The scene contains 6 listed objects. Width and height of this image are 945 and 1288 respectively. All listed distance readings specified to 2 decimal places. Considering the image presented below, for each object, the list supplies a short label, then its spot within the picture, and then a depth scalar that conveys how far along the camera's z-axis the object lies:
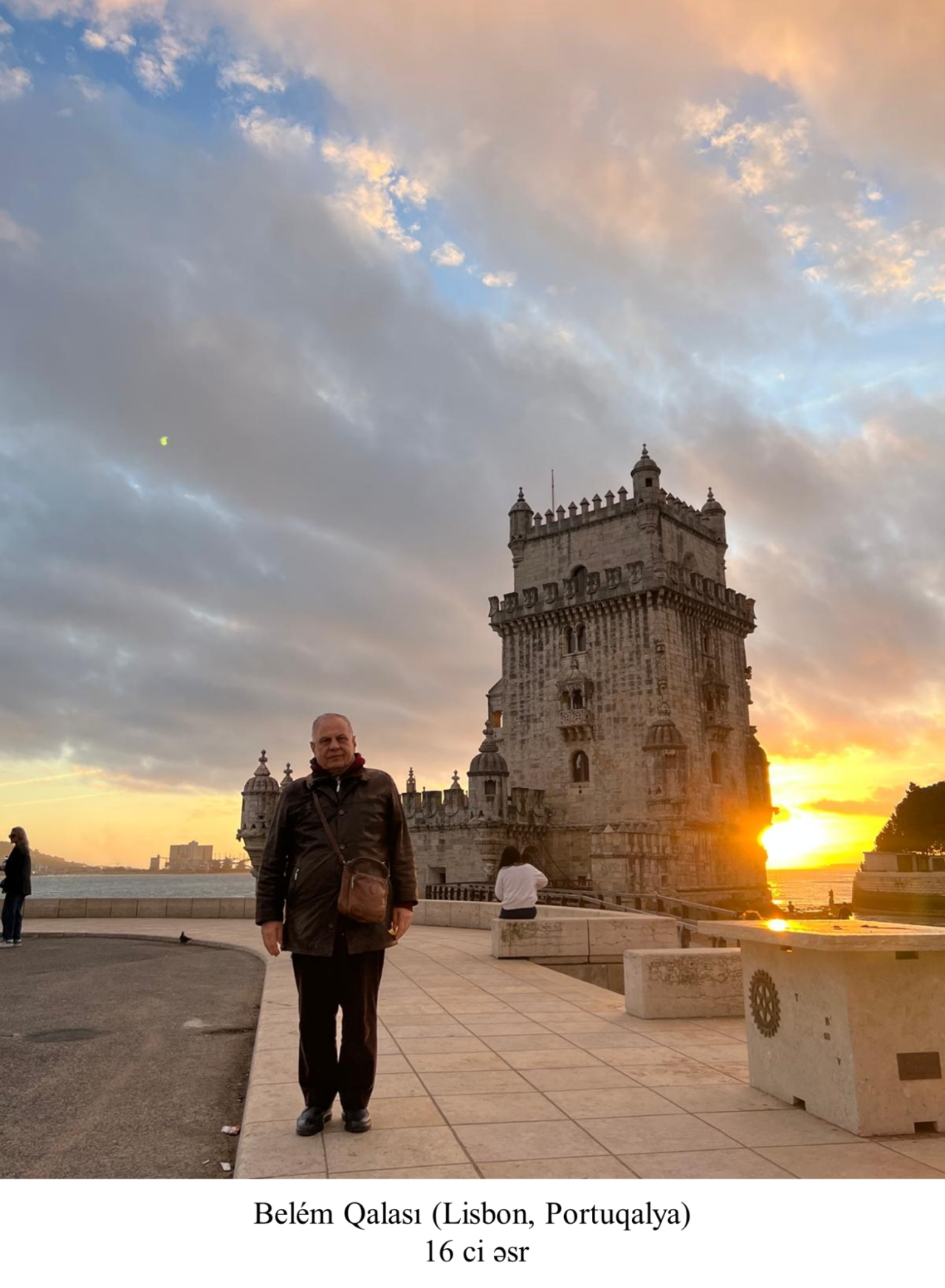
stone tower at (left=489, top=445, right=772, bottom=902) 36.16
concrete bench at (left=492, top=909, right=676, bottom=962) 12.94
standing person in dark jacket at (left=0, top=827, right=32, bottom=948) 14.62
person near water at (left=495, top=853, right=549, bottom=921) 13.66
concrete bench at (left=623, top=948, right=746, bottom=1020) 8.48
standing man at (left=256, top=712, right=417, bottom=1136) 4.86
